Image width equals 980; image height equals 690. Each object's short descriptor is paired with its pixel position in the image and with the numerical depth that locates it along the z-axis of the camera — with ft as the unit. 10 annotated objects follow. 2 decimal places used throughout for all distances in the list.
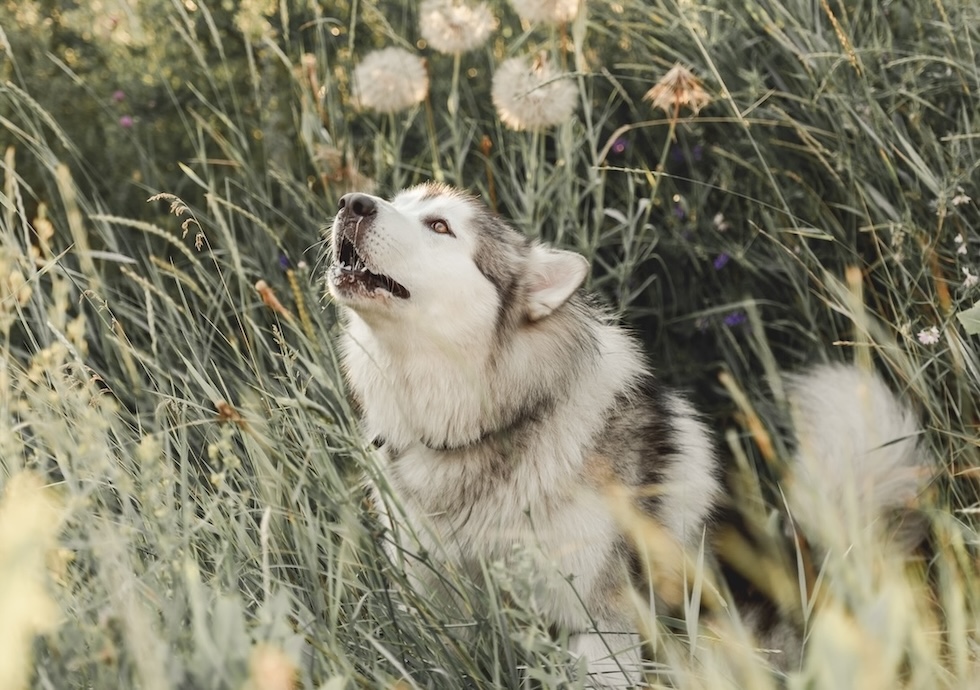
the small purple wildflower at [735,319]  12.22
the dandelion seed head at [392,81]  11.80
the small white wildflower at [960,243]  9.46
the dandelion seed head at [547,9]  11.20
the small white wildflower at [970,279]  9.19
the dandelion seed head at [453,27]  11.77
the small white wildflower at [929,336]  9.02
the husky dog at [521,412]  8.18
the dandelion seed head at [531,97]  11.27
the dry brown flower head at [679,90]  10.39
